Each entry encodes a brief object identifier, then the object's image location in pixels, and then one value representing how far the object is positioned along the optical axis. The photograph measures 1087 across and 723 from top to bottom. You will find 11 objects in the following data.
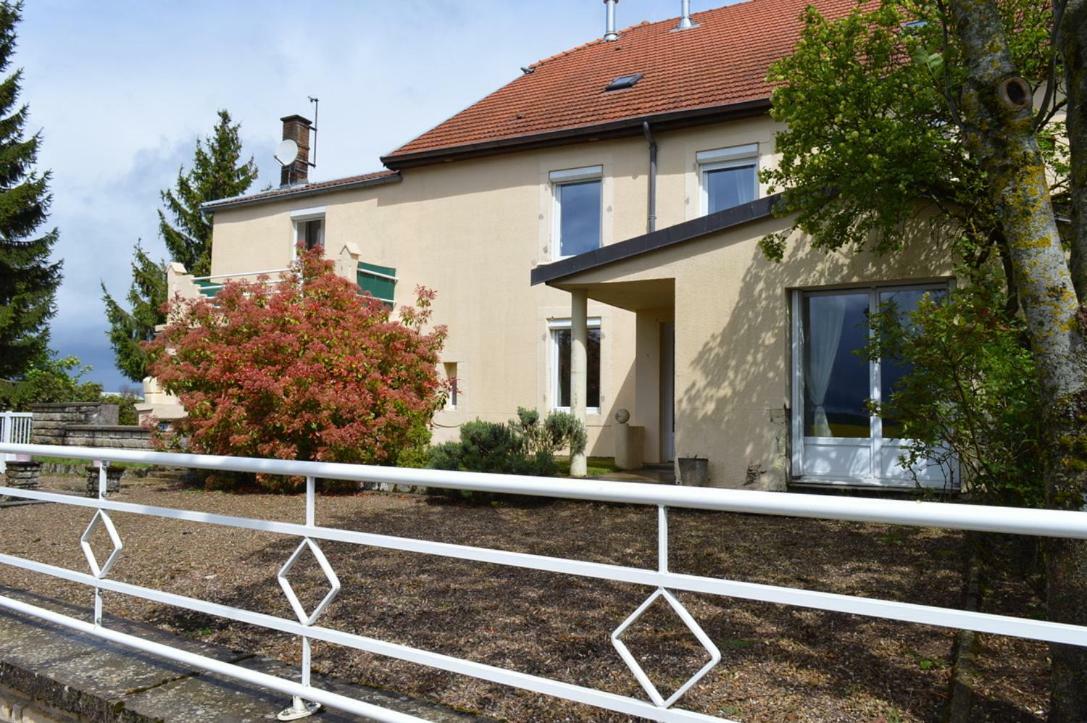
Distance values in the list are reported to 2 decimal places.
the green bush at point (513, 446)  9.22
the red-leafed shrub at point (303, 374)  10.18
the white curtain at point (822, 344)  8.91
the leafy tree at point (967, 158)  2.84
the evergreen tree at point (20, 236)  22.28
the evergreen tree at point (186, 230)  27.34
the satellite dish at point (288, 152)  20.16
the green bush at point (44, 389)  21.45
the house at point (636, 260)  8.88
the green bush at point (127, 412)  20.92
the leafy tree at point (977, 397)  5.07
